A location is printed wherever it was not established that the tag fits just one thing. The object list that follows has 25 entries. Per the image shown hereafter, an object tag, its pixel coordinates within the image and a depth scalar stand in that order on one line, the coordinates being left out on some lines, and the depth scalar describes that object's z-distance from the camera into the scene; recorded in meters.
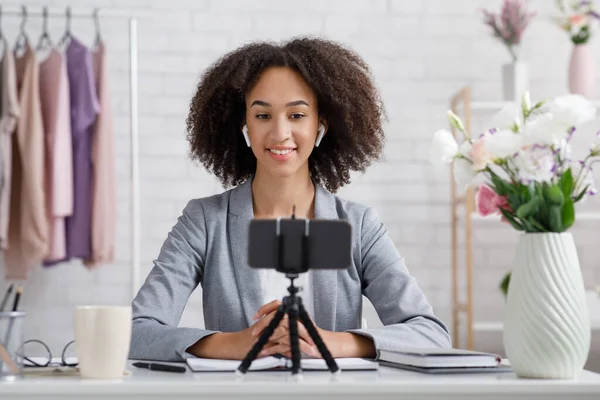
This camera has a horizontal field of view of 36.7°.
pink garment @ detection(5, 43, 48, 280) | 3.22
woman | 1.93
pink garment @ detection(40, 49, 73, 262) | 3.24
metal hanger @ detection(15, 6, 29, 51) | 3.46
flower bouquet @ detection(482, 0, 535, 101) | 3.52
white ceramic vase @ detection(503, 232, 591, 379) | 1.20
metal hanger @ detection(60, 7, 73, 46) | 3.35
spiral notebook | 1.25
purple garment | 3.29
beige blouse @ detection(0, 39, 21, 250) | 3.21
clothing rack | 3.32
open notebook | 1.27
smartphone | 1.20
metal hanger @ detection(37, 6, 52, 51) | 3.49
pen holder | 1.14
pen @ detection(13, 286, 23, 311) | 1.21
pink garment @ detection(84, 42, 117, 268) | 3.29
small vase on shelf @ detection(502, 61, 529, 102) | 3.52
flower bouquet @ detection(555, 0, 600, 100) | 3.51
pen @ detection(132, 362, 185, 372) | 1.27
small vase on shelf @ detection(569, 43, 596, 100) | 3.52
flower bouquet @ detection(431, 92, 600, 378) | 1.20
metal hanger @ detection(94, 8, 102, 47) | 3.38
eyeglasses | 1.37
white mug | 1.16
